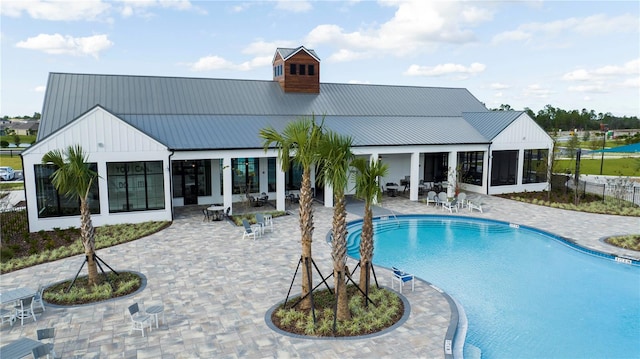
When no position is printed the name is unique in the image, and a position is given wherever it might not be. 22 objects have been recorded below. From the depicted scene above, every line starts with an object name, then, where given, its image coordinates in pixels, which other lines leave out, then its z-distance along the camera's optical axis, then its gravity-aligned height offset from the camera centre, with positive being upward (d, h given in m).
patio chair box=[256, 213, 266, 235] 17.53 -3.41
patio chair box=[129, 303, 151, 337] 9.15 -3.86
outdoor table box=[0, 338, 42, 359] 7.62 -3.83
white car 35.19 -2.97
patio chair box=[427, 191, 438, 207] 23.88 -3.19
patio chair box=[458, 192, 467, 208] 23.28 -3.27
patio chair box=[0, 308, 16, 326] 9.63 -3.99
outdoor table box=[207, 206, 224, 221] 19.81 -3.39
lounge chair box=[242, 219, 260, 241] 16.82 -3.62
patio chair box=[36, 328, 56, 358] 8.09 -3.71
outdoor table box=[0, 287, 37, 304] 9.82 -3.66
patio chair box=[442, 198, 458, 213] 22.41 -3.47
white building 18.39 +0.20
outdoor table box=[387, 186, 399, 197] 26.44 -3.15
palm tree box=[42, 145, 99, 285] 11.11 -1.20
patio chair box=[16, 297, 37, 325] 9.74 -3.91
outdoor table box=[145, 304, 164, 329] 9.45 -3.78
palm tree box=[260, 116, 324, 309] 9.25 -0.31
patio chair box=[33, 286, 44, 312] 10.33 -3.89
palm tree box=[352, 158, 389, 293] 9.57 -1.03
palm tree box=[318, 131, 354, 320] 9.08 -1.00
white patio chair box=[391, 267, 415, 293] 11.55 -3.70
